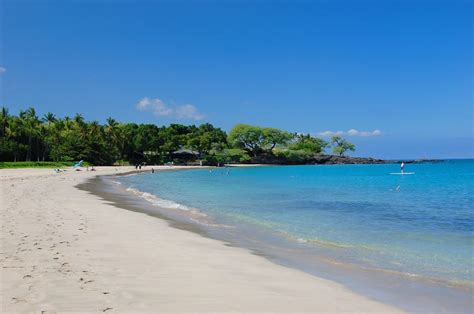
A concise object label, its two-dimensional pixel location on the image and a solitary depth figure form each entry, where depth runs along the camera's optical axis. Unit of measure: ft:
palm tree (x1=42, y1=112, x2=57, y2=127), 274.85
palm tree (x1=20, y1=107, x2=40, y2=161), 224.12
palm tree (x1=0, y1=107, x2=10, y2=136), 219.82
